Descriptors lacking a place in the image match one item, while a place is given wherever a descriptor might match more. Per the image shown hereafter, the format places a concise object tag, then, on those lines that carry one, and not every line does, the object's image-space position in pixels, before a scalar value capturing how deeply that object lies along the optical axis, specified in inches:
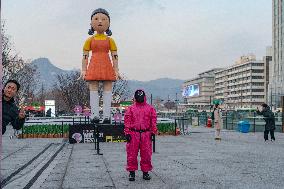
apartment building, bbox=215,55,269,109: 5615.2
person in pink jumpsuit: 319.3
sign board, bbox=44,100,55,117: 2218.8
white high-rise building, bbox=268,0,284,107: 4731.3
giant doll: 761.0
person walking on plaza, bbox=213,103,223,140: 780.6
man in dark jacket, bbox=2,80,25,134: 279.3
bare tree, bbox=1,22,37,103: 1814.7
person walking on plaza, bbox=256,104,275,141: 768.9
